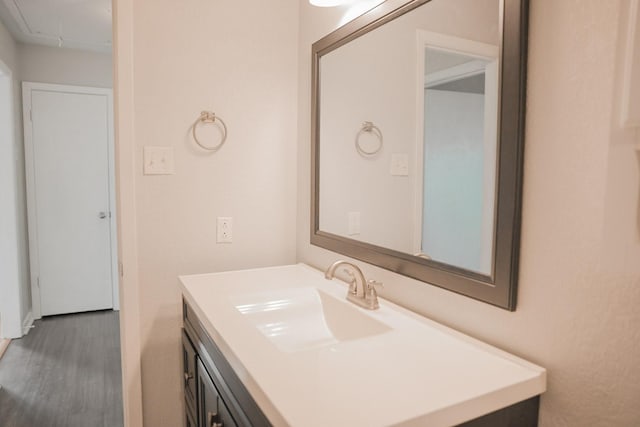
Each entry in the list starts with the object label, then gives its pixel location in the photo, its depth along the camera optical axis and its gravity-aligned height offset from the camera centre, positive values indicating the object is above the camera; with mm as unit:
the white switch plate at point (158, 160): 1650 +80
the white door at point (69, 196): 3637 -147
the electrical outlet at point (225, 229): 1802 -212
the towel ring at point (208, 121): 1723 +243
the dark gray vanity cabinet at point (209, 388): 918 -563
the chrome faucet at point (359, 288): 1257 -332
